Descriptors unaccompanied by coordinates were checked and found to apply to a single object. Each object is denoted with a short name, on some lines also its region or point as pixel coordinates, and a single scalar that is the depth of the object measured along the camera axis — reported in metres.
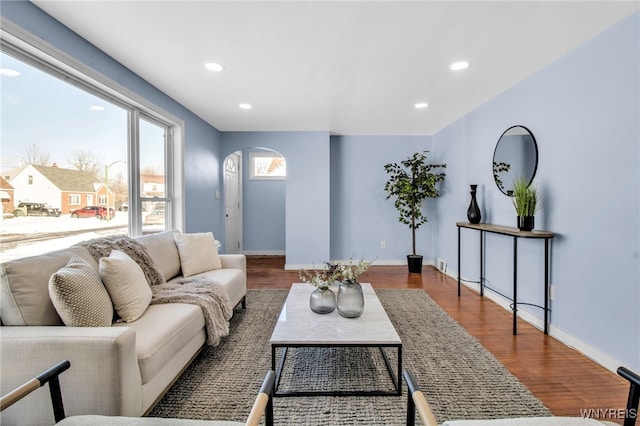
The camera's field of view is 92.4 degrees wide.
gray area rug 1.64
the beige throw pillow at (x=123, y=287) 1.79
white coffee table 1.74
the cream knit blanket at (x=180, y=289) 2.13
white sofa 1.33
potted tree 4.84
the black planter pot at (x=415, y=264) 4.86
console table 2.48
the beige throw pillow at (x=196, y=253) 2.90
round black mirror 2.86
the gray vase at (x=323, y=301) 2.11
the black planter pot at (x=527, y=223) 2.64
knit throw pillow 1.47
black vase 3.55
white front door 5.62
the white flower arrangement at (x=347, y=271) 2.09
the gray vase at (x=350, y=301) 2.05
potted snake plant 2.64
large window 1.89
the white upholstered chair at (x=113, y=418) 0.96
